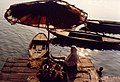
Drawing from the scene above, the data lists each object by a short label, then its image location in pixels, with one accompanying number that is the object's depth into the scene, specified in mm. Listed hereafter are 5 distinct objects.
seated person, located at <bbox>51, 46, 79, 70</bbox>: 5467
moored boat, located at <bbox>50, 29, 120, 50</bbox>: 11213
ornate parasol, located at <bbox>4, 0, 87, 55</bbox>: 4489
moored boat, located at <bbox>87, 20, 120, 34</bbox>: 13533
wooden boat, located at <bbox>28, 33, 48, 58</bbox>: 7961
